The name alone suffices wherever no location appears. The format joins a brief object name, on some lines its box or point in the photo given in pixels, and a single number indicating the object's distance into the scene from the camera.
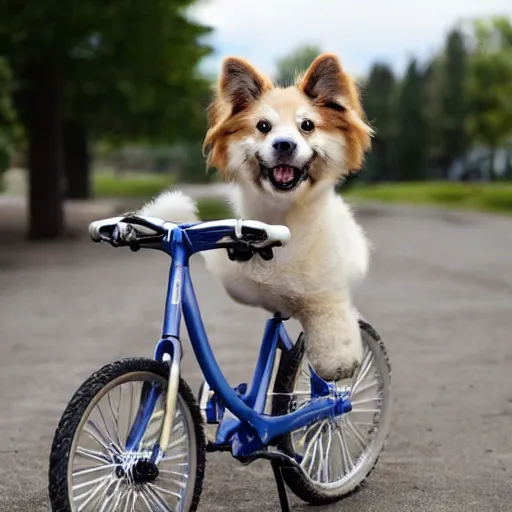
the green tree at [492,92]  40.09
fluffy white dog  3.79
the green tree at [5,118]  15.16
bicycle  3.32
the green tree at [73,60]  16.48
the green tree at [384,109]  57.16
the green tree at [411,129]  57.31
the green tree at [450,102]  58.88
